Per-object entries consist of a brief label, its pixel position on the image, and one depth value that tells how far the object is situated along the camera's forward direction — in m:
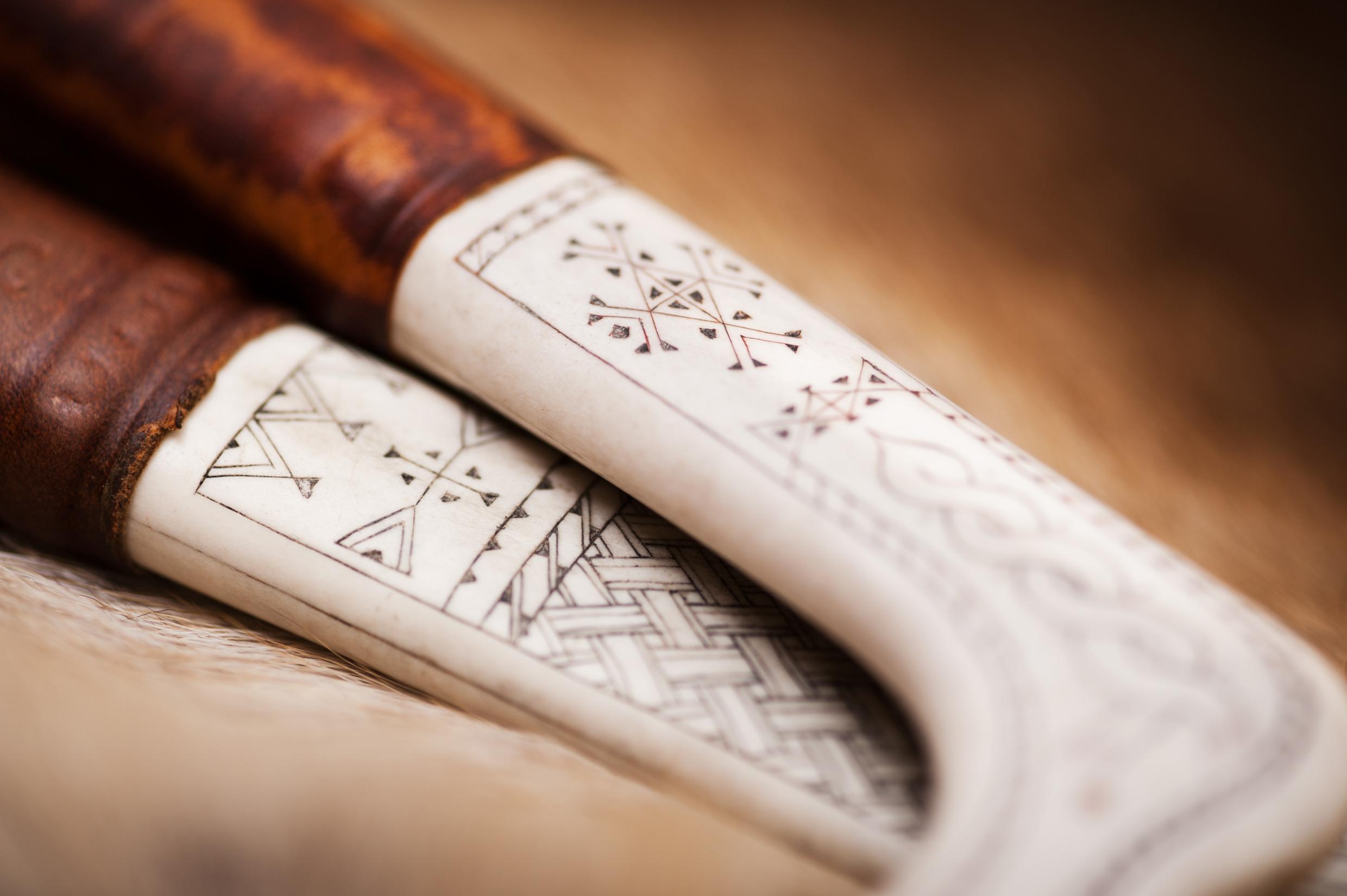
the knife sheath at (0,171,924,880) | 0.24
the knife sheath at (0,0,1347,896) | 0.23
